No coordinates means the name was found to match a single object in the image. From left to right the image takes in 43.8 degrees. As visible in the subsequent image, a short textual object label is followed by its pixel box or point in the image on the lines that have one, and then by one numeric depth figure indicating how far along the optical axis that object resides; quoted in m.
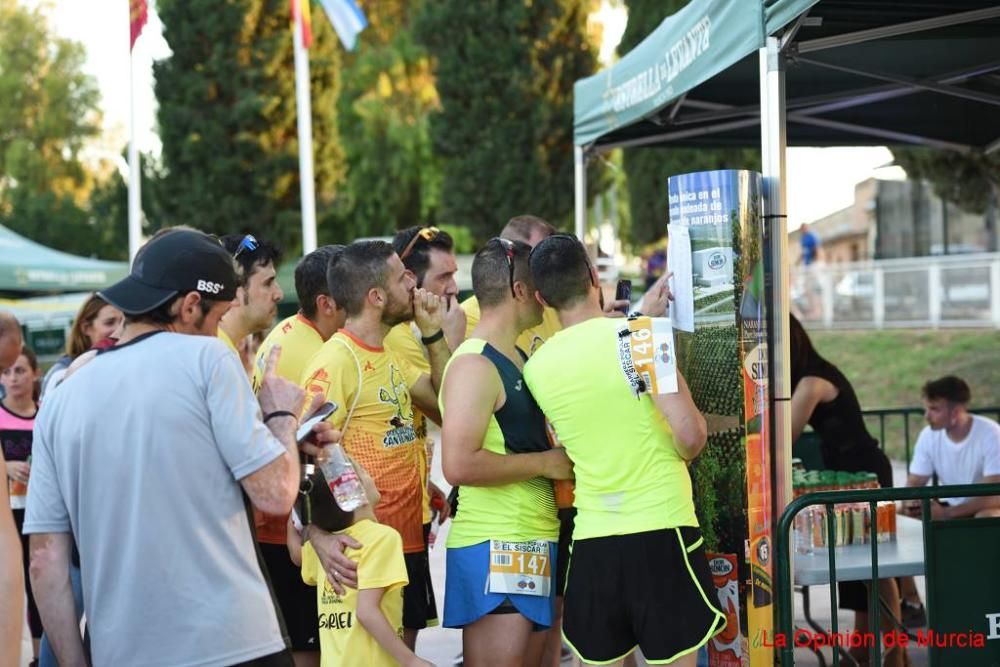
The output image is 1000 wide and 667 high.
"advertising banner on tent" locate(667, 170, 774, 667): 4.45
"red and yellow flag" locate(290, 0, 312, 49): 17.09
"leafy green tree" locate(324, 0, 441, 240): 30.44
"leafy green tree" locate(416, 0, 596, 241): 24.56
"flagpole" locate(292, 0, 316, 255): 17.19
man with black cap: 3.01
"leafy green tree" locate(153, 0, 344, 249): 26.62
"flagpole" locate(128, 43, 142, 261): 18.95
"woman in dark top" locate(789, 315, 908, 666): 6.10
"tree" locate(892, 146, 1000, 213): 16.61
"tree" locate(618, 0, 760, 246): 22.40
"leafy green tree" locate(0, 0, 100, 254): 43.12
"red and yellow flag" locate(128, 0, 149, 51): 17.47
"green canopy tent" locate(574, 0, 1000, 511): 4.68
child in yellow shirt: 3.98
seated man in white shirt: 6.88
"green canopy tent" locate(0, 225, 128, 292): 21.89
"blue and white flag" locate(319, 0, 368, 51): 16.09
